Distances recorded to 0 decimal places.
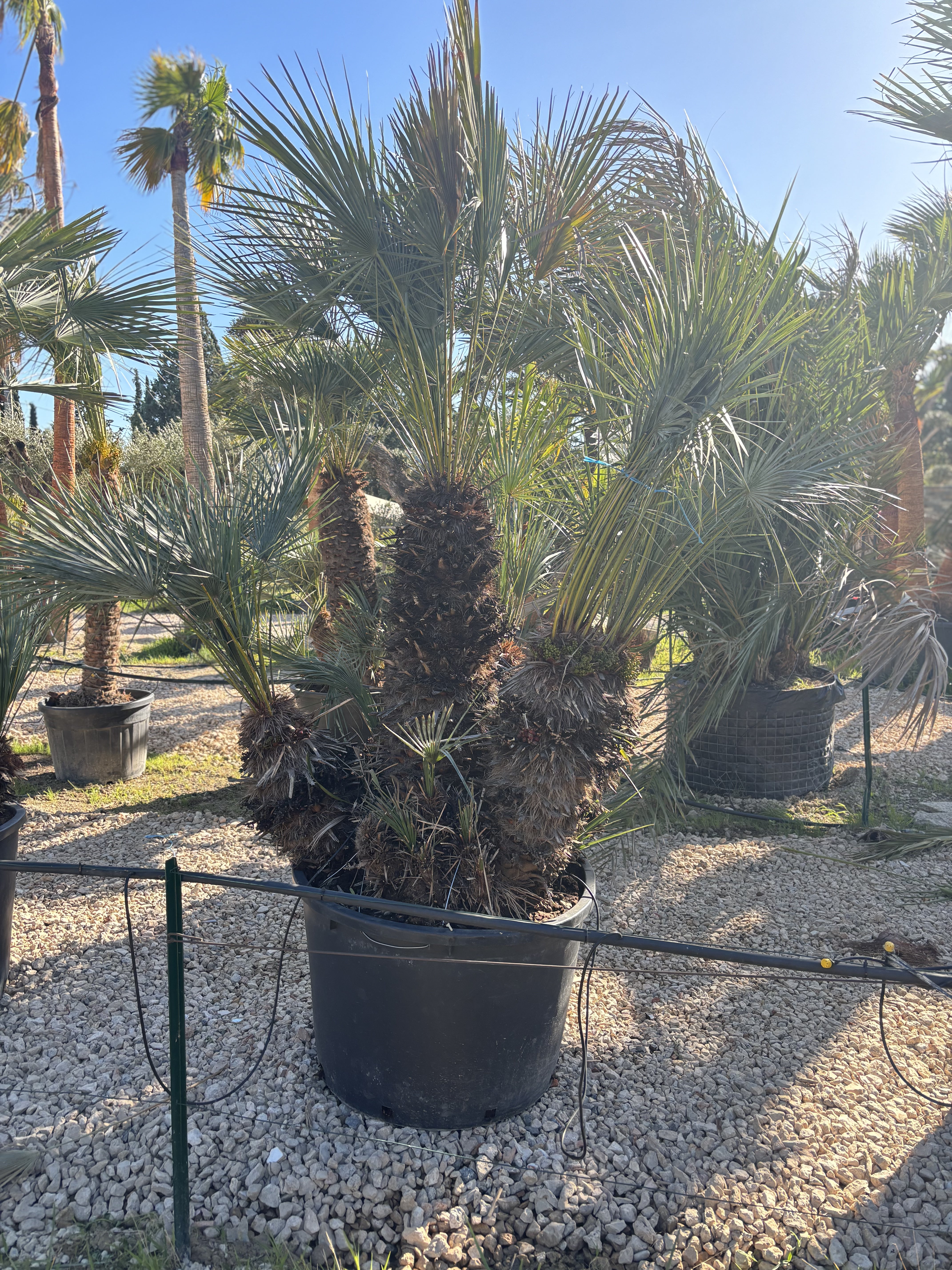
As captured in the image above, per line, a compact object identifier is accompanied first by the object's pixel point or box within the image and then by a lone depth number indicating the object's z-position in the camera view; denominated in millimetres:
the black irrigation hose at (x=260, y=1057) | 2299
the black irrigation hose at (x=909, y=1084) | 1825
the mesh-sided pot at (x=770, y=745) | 5531
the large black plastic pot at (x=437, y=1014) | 2314
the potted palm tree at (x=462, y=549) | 2285
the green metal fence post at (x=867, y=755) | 5090
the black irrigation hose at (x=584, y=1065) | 2148
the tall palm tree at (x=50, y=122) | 9727
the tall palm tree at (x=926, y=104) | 3459
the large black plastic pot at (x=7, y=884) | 3094
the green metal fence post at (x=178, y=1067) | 2021
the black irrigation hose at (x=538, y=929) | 1693
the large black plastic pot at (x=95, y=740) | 5832
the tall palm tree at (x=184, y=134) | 10070
